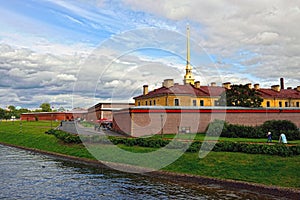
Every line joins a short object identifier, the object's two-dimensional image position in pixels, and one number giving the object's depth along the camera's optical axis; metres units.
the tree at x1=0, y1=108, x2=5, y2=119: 152.00
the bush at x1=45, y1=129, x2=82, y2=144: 41.69
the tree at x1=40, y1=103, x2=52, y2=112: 174.85
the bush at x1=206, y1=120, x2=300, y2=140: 38.50
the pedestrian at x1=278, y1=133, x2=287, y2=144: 30.19
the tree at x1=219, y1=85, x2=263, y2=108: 55.06
